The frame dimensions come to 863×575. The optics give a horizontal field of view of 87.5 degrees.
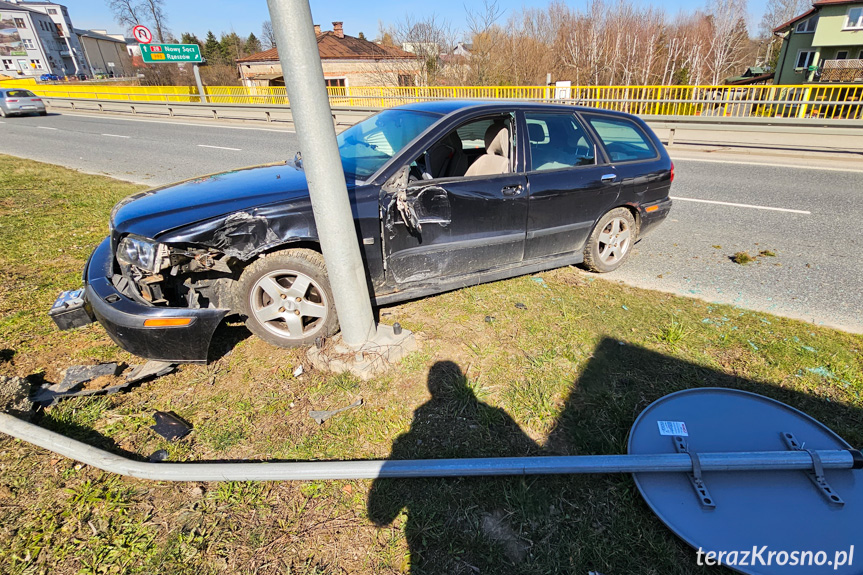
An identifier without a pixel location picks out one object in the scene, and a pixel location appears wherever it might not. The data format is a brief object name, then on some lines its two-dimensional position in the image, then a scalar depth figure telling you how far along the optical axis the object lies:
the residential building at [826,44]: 30.11
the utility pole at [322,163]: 2.30
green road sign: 22.00
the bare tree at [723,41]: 31.94
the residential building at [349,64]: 26.04
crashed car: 2.80
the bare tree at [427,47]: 24.55
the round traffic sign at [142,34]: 22.23
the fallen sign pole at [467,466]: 2.16
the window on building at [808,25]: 34.22
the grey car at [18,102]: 21.97
